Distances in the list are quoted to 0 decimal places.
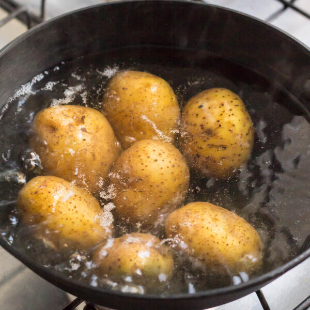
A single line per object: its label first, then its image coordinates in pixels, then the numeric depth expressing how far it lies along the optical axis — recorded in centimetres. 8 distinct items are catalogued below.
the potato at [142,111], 78
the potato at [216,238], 61
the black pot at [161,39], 80
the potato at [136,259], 58
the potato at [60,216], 63
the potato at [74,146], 71
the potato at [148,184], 67
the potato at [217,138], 74
